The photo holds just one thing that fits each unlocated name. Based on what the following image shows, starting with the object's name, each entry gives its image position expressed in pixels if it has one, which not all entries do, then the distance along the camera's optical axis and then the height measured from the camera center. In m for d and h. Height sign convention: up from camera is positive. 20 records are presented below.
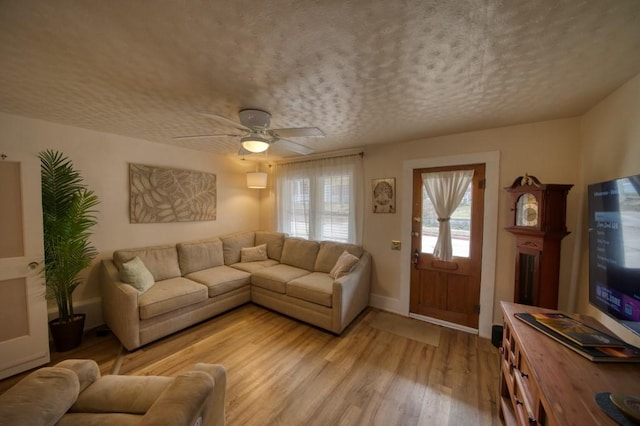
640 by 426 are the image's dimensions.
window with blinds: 3.54 +0.06
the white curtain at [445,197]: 2.69 +0.10
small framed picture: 3.15 +0.14
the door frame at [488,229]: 2.50 -0.26
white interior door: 1.94 -0.58
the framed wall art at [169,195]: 3.06 +0.13
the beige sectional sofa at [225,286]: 2.38 -1.01
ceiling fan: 1.98 +0.66
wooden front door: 2.64 -0.70
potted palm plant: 2.25 -0.37
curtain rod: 3.42 +0.78
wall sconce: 3.97 +0.44
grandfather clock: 1.94 -0.25
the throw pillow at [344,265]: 2.90 -0.79
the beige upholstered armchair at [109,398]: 0.87 -0.87
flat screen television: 1.11 -0.23
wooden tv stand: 0.84 -0.75
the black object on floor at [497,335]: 2.38 -1.36
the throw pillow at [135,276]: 2.49 -0.81
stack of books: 1.10 -0.72
